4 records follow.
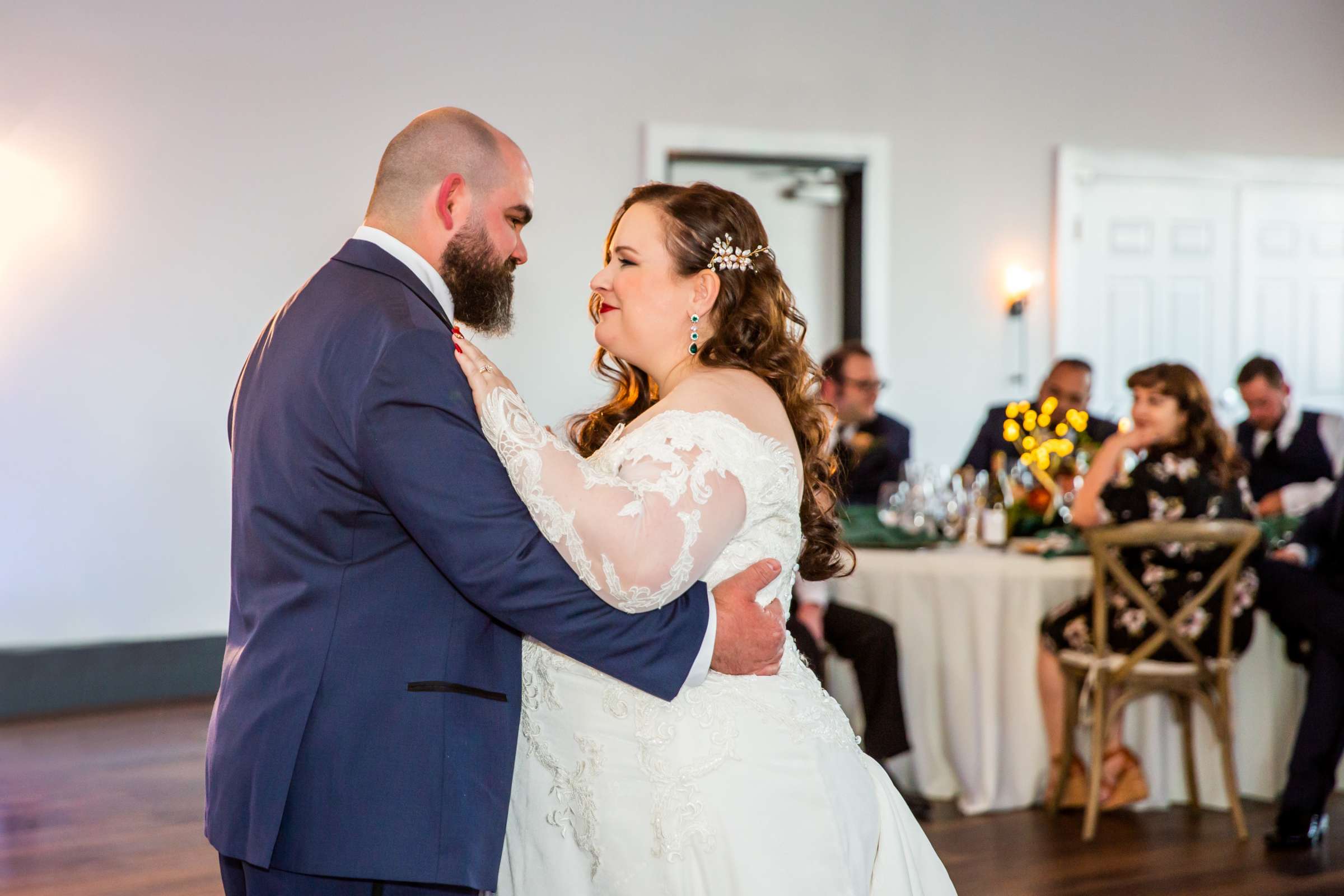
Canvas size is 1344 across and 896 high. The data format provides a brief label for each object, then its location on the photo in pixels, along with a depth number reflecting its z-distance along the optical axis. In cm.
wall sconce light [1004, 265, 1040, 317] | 798
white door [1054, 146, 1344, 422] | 823
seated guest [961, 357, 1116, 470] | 618
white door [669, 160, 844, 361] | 814
